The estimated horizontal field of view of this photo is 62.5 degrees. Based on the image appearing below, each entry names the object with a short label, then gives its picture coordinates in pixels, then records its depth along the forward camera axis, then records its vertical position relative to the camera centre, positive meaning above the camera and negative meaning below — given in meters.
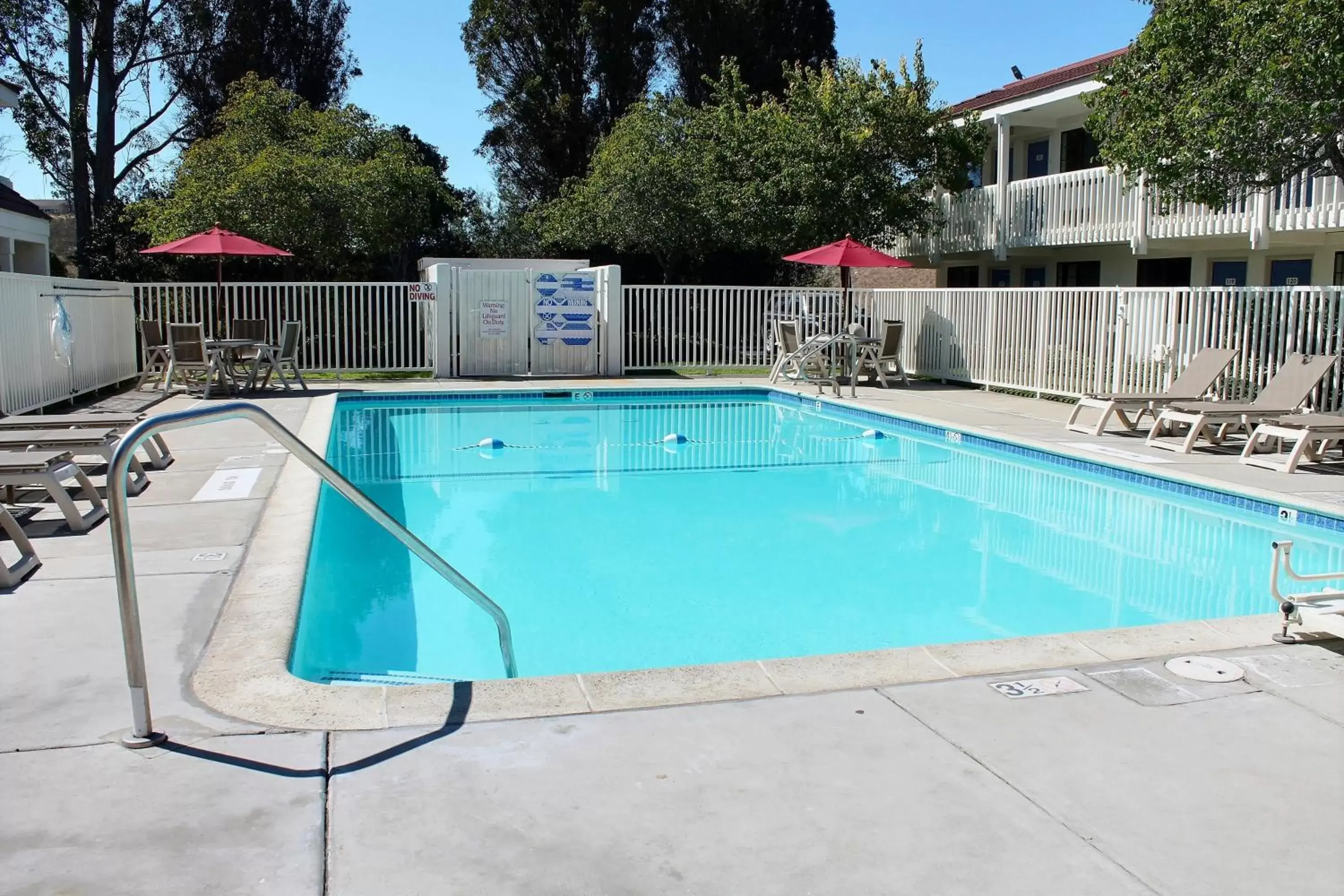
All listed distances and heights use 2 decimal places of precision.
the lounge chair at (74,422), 7.59 -0.68
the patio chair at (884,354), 17.25 -0.45
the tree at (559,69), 31.67 +7.45
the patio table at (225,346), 14.58 -0.28
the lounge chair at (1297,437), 9.08 -0.93
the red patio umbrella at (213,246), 15.22 +1.10
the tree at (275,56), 31.67 +7.94
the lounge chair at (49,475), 6.16 -0.84
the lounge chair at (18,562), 5.13 -1.14
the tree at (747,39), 31.62 +8.30
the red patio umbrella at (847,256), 17.16 +1.08
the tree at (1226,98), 8.93 +2.01
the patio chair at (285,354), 15.37 -0.41
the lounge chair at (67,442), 6.95 -0.73
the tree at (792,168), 20.92 +3.13
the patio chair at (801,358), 17.08 -0.51
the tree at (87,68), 28.81 +6.84
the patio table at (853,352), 15.80 -0.40
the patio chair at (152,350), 15.73 -0.36
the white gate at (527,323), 18.11 +0.04
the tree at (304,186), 20.19 +2.61
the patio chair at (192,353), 14.63 -0.37
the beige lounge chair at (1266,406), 10.04 -0.74
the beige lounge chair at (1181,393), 11.22 -0.69
